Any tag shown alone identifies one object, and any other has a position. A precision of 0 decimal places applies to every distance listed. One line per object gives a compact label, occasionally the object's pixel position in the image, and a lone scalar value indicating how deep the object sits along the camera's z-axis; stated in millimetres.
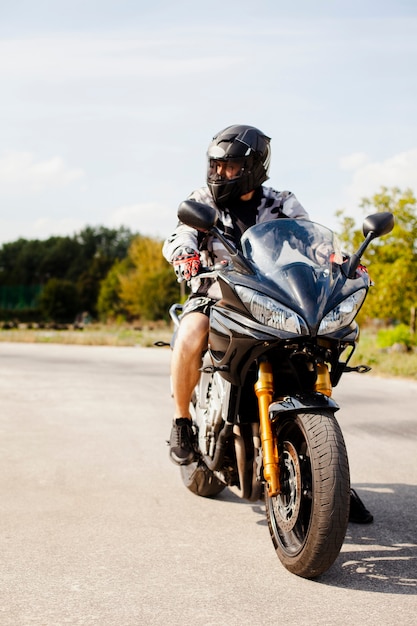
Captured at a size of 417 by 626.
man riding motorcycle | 4582
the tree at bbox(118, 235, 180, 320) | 66438
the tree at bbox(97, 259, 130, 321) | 83062
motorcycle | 3648
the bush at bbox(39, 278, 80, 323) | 88500
